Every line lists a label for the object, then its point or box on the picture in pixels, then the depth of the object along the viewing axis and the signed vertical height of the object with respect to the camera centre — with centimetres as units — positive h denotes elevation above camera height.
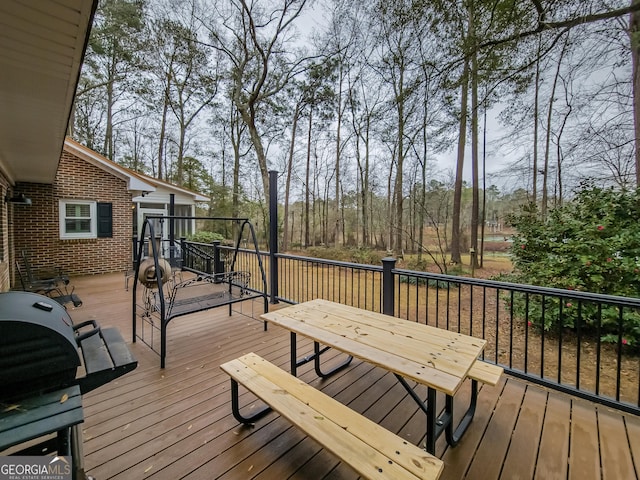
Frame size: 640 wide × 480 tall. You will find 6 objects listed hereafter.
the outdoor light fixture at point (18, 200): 502 +55
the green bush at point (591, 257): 333 -29
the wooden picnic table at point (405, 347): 144 -70
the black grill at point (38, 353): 115 -54
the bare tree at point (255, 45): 920 +692
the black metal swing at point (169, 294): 274 -82
